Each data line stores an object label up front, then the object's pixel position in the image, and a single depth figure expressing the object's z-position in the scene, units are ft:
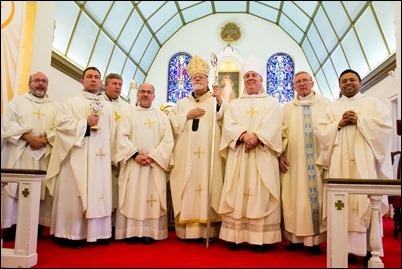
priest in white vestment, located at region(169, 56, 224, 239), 14.85
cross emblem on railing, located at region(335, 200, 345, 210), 10.94
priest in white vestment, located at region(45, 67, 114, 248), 13.70
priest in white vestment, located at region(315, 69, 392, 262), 12.23
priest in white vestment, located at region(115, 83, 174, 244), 14.87
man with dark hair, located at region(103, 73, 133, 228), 15.83
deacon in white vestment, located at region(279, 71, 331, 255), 13.58
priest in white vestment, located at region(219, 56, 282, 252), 13.56
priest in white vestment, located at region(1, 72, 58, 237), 13.97
